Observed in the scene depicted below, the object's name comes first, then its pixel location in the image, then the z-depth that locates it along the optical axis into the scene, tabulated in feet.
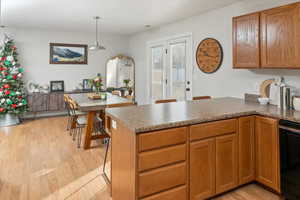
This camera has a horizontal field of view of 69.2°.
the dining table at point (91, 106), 12.01
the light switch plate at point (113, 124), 7.27
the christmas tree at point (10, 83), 18.44
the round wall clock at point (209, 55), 13.66
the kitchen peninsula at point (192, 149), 6.04
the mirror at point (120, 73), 24.16
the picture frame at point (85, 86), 23.24
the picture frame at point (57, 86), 21.95
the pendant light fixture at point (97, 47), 16.01
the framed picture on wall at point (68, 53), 21.88
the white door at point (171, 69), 16.46
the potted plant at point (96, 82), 15.35
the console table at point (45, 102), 20.29
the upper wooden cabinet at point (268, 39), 8.23
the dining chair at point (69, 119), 15.33
